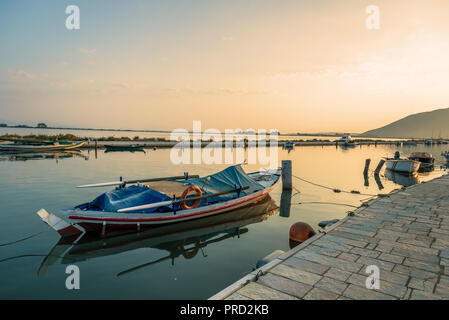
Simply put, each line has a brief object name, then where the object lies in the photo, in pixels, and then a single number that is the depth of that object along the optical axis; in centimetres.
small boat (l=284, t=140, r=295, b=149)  7180
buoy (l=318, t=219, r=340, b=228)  1183
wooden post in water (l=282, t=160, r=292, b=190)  2156
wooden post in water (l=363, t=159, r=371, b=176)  3020
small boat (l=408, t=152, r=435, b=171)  3775
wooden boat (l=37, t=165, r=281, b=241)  1055
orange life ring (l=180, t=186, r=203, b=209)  1252
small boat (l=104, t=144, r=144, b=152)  5299
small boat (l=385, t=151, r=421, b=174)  3125
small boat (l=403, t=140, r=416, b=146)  11526
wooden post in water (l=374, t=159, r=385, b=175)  3163
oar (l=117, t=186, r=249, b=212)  1091
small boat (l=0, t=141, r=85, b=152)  4503
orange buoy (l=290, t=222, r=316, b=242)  1031
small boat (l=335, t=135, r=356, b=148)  9056
